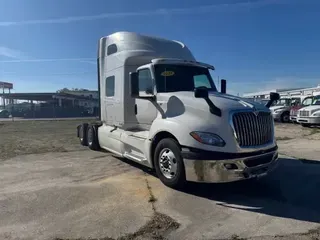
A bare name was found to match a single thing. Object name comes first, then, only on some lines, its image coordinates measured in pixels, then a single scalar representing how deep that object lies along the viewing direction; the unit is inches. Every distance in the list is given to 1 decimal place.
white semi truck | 199.5
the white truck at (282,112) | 995.3
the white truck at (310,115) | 732.7
